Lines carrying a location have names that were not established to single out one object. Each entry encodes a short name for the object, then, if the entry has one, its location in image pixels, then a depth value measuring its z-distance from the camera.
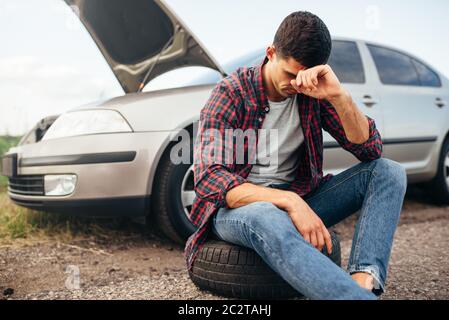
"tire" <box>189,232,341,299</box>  1.81
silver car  2.77
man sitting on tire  1.47
